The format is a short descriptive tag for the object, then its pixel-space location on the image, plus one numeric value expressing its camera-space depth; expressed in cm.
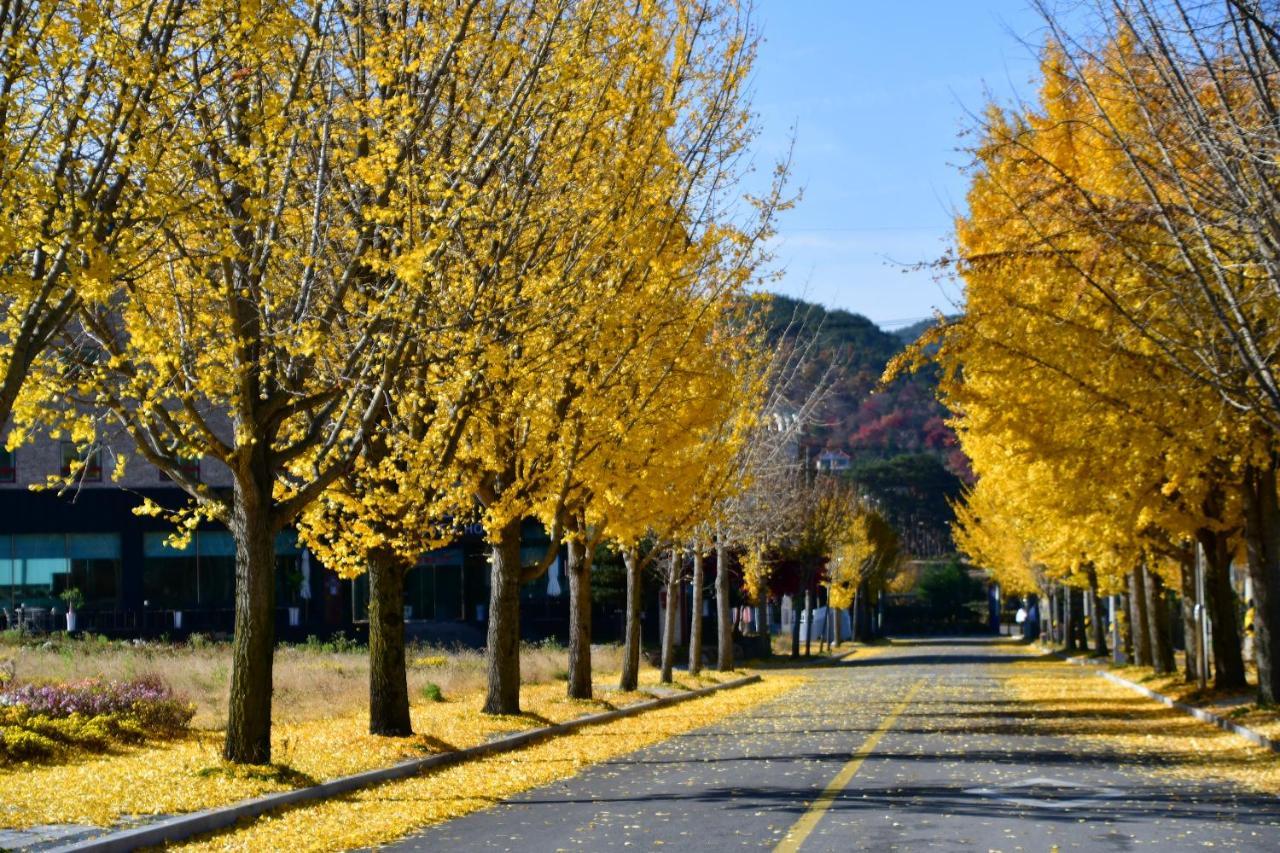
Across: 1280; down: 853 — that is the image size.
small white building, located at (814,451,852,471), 16925
